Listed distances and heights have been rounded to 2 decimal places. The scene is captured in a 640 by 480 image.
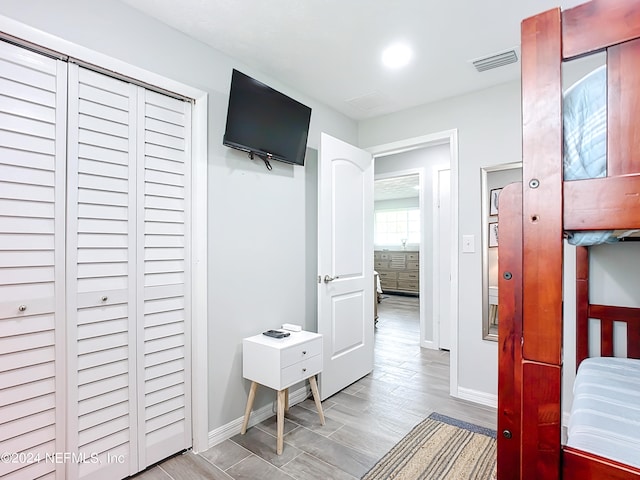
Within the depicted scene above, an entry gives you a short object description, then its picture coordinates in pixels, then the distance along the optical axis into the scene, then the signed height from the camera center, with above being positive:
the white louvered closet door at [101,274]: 1.56 -0.16
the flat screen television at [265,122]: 2.06 +0.81
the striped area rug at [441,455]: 1.76 -1.21
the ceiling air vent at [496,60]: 2.14 +1.20
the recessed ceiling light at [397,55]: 2.08 +1.21
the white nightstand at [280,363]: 1.98 -0.75
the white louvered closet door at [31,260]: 1.38 -0.09
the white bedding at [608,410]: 0.82 -0.54
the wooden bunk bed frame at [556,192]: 0.69 +0.11
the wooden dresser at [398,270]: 7.86 -0.65
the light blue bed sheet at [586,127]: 0.74 +0.26
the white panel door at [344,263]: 2.63 -0.17
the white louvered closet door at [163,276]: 1.80 -0.20
